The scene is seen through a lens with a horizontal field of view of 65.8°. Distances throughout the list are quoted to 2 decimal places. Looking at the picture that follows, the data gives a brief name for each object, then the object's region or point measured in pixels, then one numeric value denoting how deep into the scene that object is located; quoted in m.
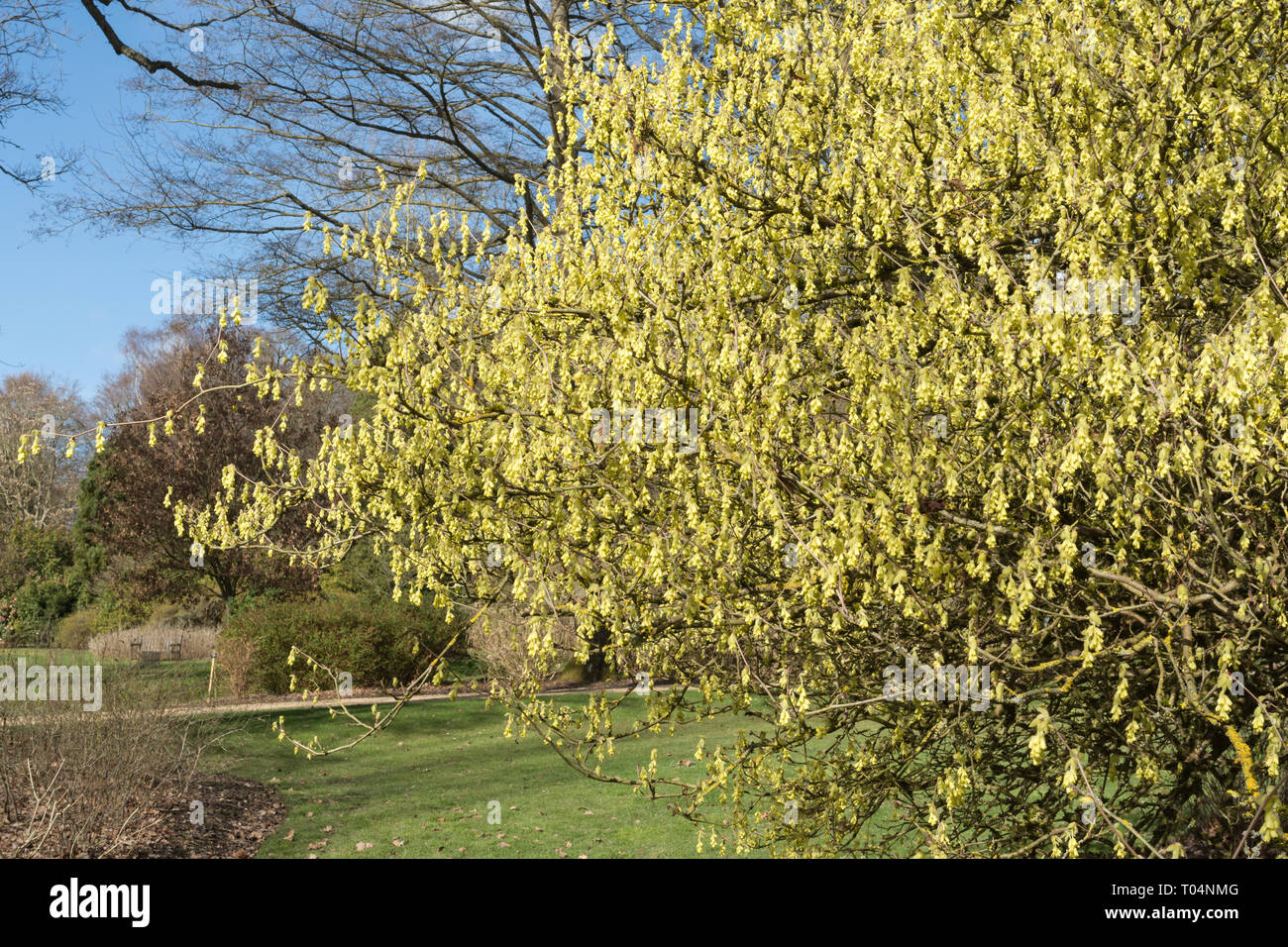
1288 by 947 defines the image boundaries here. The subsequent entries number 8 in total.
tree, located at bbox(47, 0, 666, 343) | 12.87
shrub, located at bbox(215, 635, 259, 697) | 15.30
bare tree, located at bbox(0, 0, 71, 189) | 12.02
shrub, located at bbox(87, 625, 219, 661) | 17.92
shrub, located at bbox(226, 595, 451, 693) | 15.36
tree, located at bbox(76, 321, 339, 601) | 19.64
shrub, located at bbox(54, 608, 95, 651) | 19.67
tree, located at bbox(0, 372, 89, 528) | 30.41
